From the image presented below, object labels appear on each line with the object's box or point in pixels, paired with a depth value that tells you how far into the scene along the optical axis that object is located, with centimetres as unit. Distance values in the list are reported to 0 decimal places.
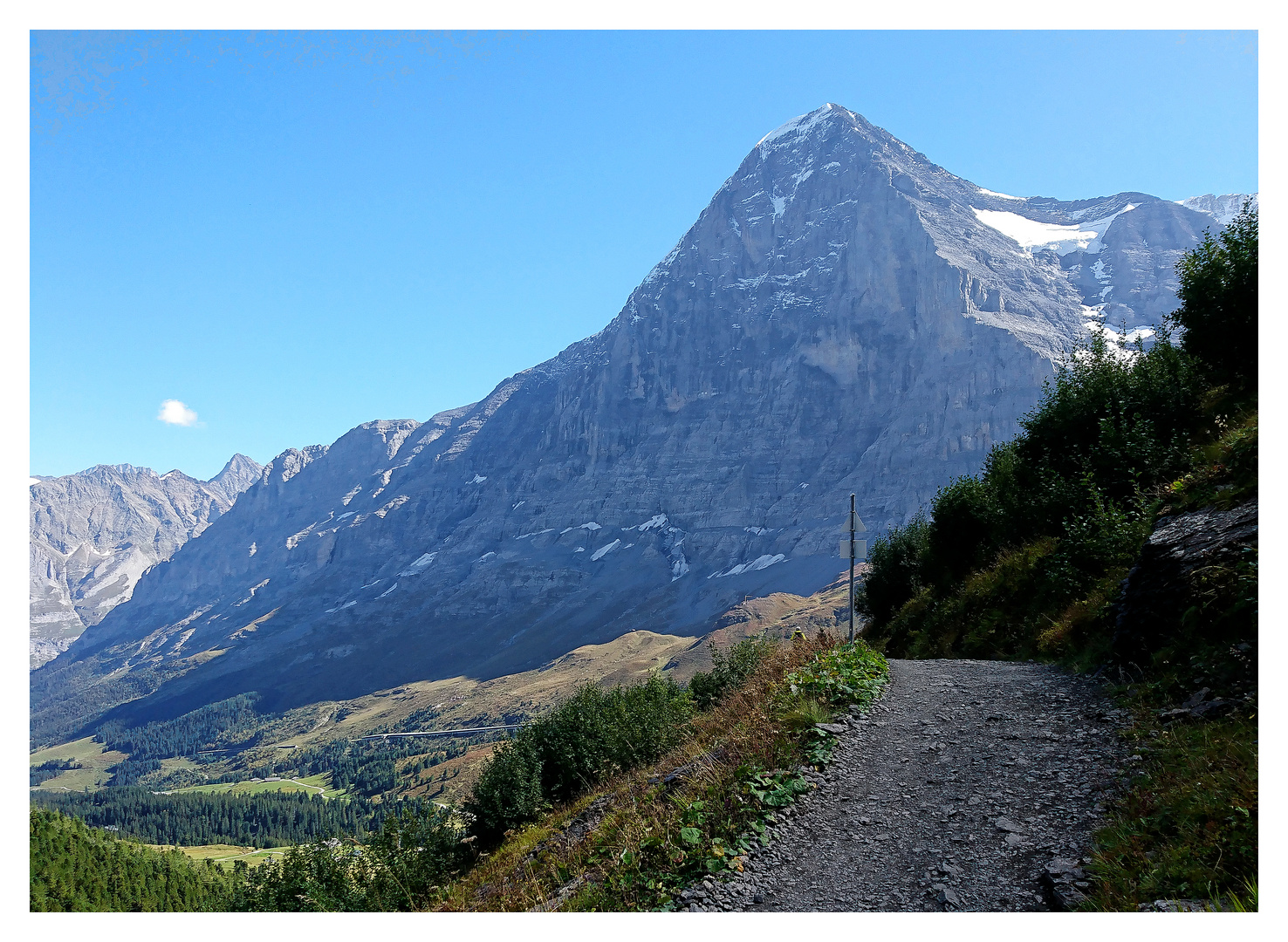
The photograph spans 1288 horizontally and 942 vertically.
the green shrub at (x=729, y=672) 1800
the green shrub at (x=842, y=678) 1091
